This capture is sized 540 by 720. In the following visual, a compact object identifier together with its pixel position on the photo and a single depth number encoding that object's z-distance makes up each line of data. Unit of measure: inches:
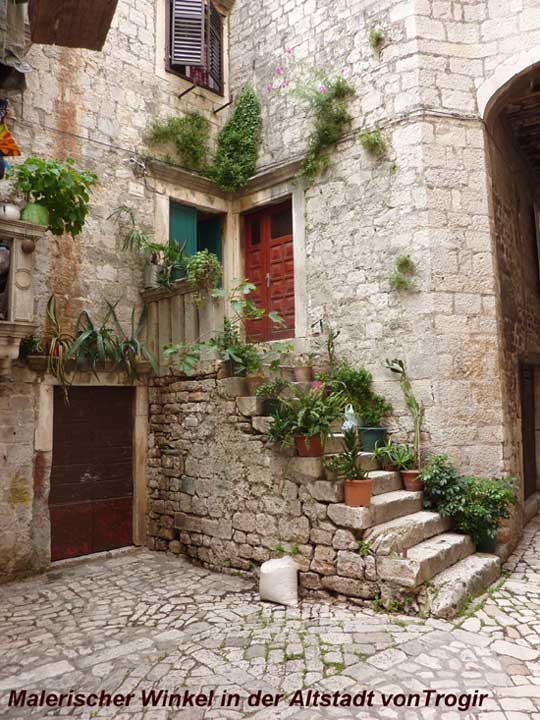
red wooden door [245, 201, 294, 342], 286.5
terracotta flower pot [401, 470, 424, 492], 207.2
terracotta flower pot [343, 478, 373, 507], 171.6
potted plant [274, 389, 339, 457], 179.5
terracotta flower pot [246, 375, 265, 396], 210.7
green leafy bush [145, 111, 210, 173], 282.2
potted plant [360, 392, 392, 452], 221.9
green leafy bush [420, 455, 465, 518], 200.8
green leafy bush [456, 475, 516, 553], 198.1
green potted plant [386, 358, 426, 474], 218.2
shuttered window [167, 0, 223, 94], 292.2
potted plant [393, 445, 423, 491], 207.3
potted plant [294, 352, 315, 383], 236.7
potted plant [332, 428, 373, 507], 171.8
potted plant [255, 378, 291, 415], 200.1
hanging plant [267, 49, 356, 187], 259.3
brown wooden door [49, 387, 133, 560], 227.5
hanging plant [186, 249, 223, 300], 224.2
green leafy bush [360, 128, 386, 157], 243.3
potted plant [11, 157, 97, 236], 198.8
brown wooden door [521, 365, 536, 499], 276.1
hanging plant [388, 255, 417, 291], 229.6
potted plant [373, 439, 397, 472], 214.8
